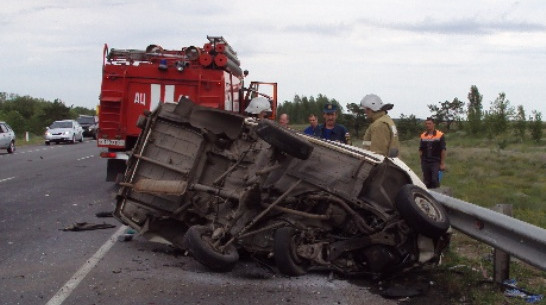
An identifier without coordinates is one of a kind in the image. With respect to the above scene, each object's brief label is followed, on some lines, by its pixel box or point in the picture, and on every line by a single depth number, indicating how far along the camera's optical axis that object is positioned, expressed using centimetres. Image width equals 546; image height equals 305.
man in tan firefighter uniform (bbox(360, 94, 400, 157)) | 789
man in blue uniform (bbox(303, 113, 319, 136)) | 1102
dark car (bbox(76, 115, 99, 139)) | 5035
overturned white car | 636
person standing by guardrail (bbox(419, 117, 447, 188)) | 1264
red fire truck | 1350
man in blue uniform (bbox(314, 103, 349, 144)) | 1023
